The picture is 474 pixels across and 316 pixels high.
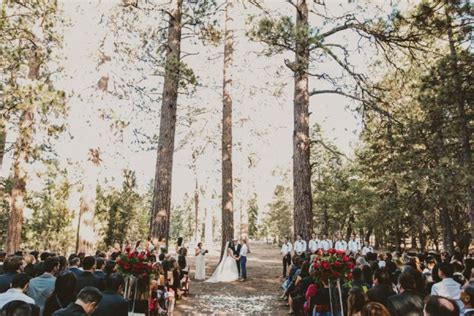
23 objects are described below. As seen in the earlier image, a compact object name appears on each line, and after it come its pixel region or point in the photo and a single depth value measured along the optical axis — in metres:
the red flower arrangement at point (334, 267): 6.33
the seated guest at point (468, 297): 3.68
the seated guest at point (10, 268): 5.30
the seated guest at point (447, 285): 5.22
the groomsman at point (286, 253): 15.99
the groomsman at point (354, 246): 21.00
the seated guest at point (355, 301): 4.15
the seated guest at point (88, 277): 5.55
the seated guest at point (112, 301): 4.42
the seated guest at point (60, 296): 4.38
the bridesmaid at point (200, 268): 15.86
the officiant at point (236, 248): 15.99
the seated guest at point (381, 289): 4.84
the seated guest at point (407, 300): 4.21
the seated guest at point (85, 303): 3.31
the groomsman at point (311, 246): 11.59
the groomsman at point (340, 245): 20.72
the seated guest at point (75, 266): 6.14
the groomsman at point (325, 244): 16.88
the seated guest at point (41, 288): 5.41
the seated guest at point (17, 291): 4.25
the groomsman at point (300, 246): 11.29
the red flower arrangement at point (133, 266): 6.67
